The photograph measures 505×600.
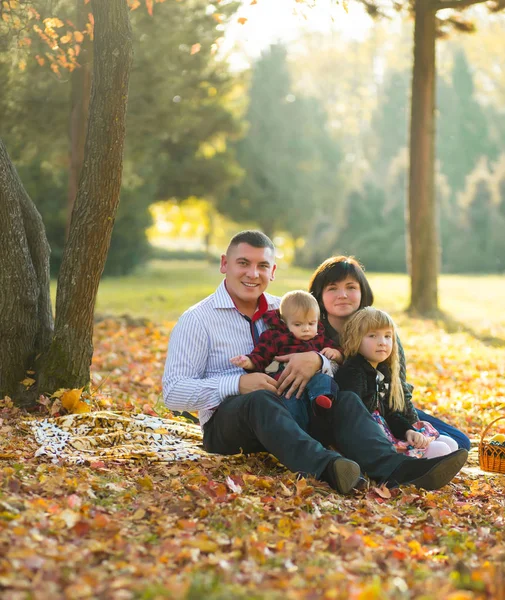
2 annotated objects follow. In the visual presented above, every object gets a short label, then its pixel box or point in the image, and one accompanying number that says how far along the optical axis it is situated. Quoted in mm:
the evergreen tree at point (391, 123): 56625
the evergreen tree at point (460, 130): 50656
